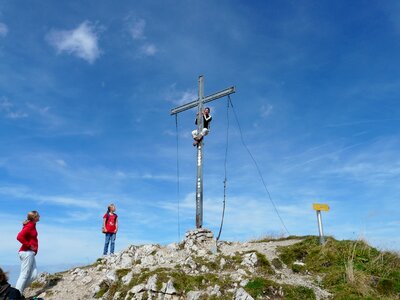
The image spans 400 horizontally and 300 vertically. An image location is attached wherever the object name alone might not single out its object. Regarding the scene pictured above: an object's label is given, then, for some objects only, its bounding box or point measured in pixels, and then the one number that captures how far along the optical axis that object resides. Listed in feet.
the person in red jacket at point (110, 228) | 57.06
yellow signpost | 49.05
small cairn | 51.98
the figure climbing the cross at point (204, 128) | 61.00
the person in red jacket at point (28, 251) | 37.78
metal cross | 58.23
